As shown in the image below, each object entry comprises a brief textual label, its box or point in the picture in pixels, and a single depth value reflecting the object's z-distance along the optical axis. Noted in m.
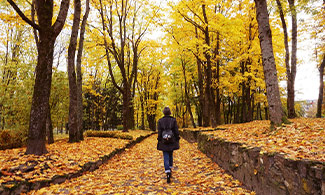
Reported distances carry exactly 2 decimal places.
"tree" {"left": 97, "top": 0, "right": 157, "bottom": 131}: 15.68
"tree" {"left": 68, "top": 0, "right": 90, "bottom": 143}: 10.11
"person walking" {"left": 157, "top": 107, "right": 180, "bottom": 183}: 5.15
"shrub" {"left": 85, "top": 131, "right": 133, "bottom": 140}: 13.84
